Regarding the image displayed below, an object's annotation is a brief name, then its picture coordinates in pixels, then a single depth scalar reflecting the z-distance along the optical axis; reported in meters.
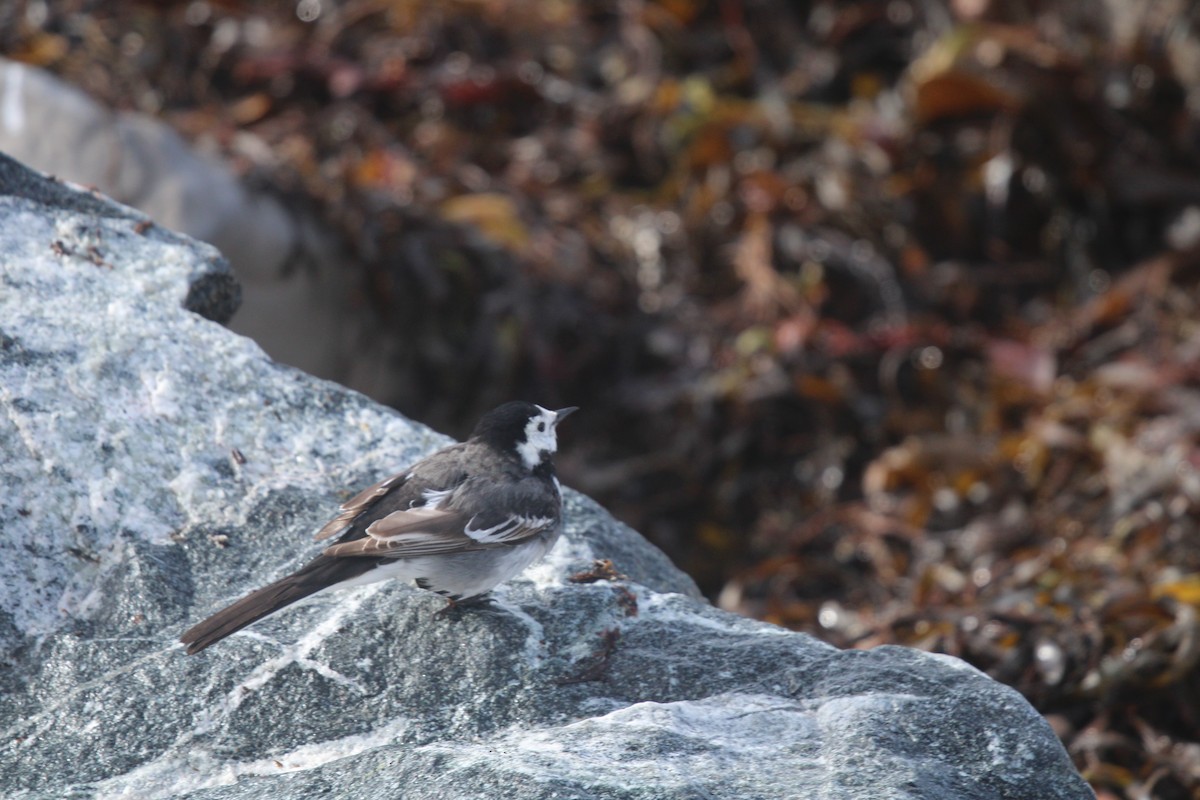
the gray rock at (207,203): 11.70
